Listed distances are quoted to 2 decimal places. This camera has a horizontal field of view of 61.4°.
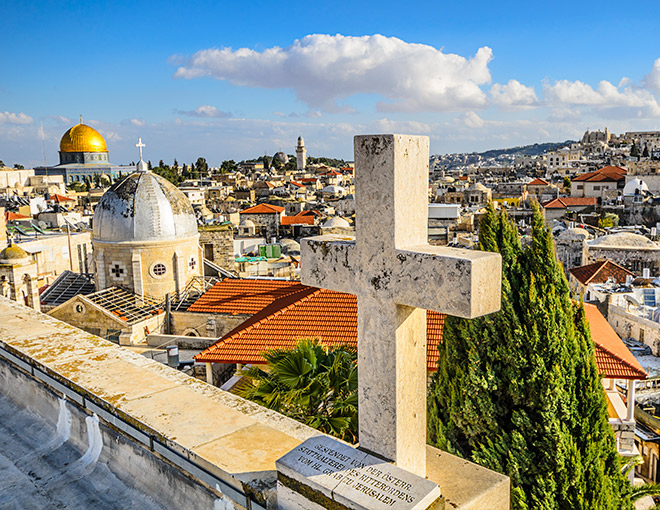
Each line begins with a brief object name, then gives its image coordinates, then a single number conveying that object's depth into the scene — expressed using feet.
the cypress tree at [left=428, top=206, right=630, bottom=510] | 22.04
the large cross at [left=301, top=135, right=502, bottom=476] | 8.07
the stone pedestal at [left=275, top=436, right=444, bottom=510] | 7.44
